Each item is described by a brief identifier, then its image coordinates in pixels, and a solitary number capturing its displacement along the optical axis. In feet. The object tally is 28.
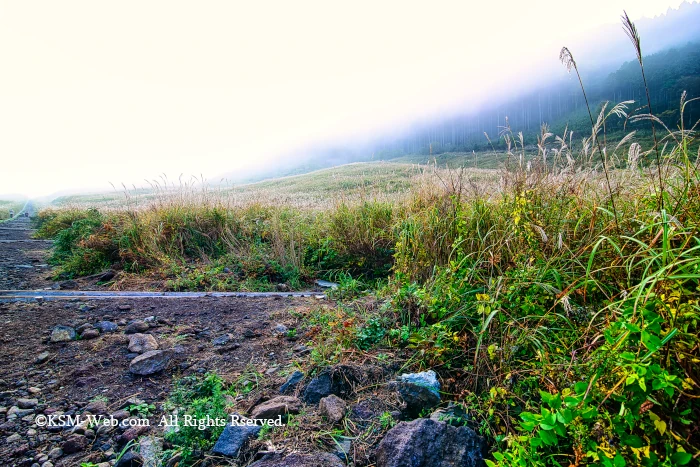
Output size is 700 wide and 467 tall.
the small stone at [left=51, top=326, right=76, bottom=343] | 10.09
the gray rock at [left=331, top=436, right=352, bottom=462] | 5.63
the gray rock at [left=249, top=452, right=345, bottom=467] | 5.32
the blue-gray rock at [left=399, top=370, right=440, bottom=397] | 6.62
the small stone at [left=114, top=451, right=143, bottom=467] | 5.83
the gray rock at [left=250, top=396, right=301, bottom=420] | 6.46
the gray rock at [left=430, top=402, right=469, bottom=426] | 5.89
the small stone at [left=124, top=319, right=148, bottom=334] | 10.85
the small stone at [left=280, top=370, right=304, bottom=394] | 7.42
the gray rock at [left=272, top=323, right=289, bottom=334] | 10.59
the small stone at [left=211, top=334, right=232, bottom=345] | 10.07
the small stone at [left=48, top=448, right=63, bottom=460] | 5.92
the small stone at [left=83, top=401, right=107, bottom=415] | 7.04
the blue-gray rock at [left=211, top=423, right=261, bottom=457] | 5.77
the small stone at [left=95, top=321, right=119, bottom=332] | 10.97
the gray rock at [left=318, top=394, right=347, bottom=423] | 6.24
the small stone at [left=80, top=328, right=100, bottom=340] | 10.34
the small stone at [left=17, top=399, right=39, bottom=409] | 7.14
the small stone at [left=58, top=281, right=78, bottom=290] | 16.48
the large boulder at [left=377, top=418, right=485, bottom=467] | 5.20
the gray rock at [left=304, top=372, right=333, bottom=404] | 6.93
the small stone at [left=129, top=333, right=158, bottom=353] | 9.53
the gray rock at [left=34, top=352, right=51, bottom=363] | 8.98
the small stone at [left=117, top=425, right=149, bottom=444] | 6.33
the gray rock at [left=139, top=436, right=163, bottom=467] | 5.72
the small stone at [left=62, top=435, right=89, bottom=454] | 6.05
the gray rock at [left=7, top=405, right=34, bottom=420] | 6.86
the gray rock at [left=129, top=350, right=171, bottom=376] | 8.46
